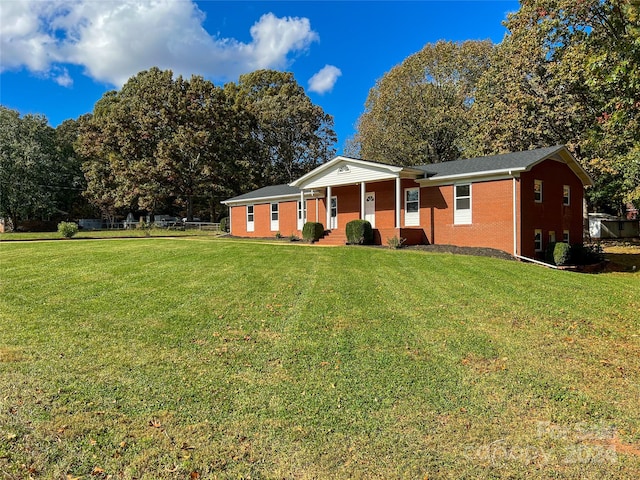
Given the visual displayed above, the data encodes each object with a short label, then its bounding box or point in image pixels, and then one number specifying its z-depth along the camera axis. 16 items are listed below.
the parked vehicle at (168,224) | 38.44
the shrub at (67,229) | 22.78
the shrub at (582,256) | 17.58
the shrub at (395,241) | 16.91
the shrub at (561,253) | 16.05
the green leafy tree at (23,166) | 36.53
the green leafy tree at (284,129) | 43.22
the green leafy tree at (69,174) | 42.75
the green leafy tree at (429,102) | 32.31
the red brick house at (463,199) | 15.71
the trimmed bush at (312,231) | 20.42
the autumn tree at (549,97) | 17.78
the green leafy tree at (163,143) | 37.06
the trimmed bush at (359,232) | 18.20
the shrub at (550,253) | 16.44
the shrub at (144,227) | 28.41
